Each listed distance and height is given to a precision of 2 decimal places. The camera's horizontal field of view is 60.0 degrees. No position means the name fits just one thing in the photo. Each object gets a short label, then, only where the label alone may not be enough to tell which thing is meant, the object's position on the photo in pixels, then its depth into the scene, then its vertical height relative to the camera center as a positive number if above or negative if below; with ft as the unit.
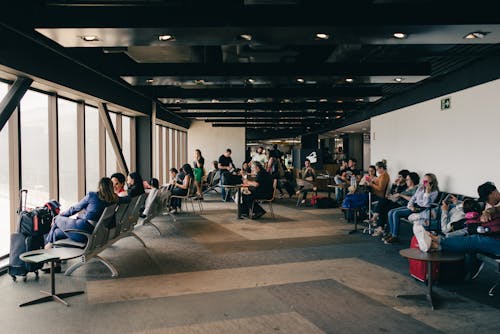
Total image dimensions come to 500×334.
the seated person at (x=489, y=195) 15.94 -1.40
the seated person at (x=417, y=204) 21.86 -2.41
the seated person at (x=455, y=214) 16.19 -2.47
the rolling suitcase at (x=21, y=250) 16.06 -3.47
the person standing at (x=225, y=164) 49.08 -0.73
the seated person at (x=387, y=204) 25.93 -2.83
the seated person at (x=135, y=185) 25.75 -1.64
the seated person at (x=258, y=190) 32.24 -2.43
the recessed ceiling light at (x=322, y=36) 17.13 +4.89
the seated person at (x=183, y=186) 33.68 -2.20
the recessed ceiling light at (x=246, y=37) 17.19 +4.85
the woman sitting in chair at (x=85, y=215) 16.97 -2.30
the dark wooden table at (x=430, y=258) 13.11 -3.07
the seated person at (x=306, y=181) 39.83 -2.22
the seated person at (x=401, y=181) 29.04 -1.61
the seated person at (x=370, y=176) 31.08 -1.41
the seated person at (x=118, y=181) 22.94 -1.26
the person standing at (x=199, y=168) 44.04 -1.07
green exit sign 26.99 +3.43
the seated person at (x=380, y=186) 27.40 -1.82
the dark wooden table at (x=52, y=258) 13.40 -3.16
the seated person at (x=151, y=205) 24.54 -2.74
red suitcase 15.66 -4.16
